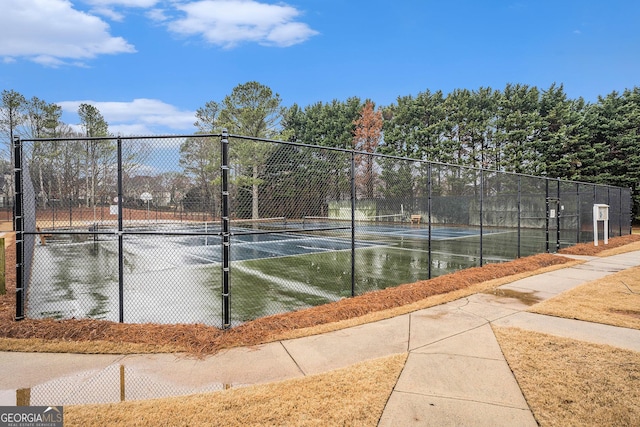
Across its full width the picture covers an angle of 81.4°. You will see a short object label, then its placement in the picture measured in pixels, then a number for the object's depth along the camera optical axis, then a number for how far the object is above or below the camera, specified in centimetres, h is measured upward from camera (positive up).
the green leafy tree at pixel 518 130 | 2920 +631
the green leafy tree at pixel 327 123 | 3866 +925
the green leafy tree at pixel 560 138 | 2759 +528
